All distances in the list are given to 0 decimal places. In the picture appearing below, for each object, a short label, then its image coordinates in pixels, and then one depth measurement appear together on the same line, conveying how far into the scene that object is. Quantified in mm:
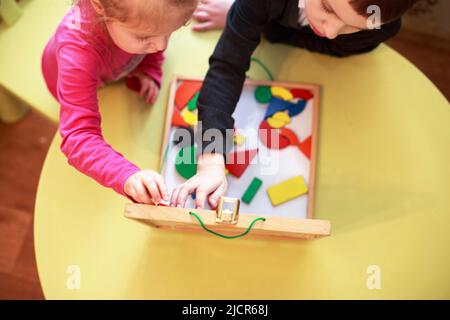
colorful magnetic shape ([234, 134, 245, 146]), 788
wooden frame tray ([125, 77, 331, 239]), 573
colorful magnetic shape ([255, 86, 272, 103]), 814
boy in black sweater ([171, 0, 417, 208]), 698
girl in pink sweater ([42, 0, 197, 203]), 588
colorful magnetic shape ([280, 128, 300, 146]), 792
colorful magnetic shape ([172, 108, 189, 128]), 795
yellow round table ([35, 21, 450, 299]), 729
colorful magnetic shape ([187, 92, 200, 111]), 809
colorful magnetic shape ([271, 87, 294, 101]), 815
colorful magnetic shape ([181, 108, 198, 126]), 799
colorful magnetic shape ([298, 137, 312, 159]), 785
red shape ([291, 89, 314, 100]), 816
